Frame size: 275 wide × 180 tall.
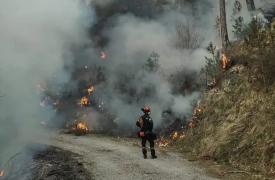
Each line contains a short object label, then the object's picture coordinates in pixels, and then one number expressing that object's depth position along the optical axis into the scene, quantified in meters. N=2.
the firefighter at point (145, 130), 16.17
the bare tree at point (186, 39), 24.38
